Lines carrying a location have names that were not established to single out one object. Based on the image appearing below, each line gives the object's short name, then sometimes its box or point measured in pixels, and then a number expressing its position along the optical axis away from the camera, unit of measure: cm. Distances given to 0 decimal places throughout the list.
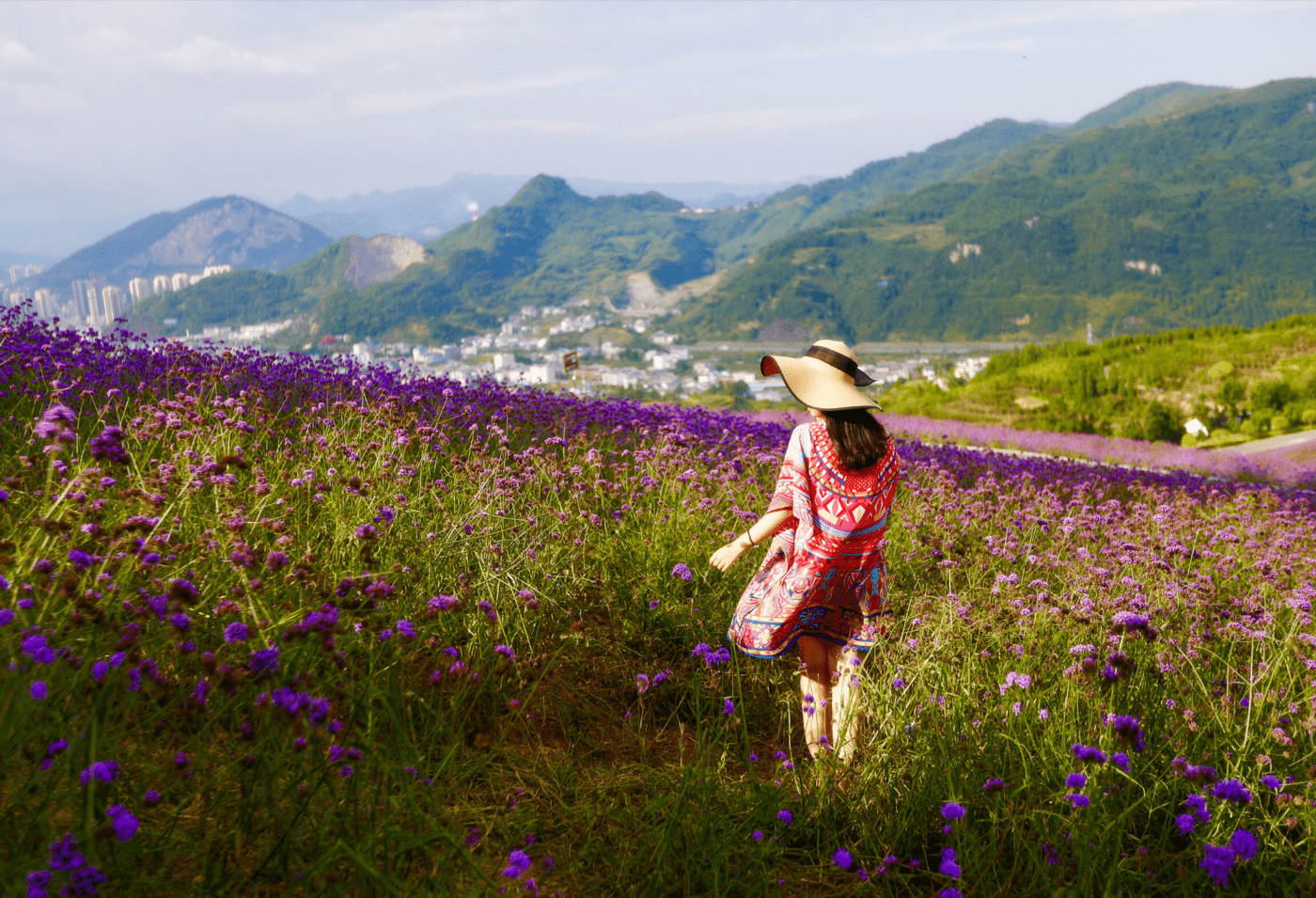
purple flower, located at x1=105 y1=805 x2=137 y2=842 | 136
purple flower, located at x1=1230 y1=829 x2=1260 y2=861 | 172
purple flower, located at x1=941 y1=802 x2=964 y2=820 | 195
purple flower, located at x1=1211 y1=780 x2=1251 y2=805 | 191
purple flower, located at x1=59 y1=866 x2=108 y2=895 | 137
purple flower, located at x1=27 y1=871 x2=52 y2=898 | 128
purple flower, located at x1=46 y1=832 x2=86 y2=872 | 132
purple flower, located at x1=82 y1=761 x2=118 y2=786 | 138
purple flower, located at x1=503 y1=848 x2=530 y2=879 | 177
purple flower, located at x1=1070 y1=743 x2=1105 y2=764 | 200
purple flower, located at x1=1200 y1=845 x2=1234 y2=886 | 173
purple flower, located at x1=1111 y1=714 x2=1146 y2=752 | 194
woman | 333
